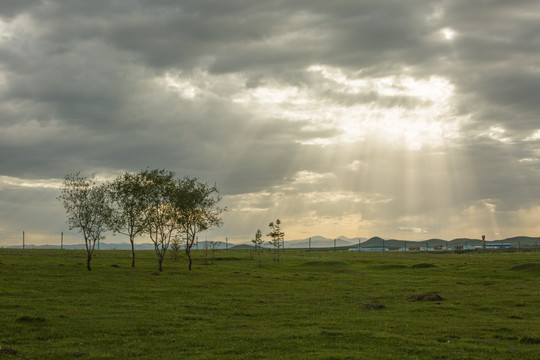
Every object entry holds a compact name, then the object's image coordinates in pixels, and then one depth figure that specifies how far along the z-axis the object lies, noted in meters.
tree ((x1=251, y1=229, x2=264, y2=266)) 106.56
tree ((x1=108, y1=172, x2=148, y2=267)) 75.12
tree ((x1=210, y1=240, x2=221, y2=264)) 102.44
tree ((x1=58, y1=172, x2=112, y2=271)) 68.75
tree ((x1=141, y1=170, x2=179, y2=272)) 75.88
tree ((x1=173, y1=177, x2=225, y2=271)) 77.88
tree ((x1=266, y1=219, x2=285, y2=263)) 104.88
